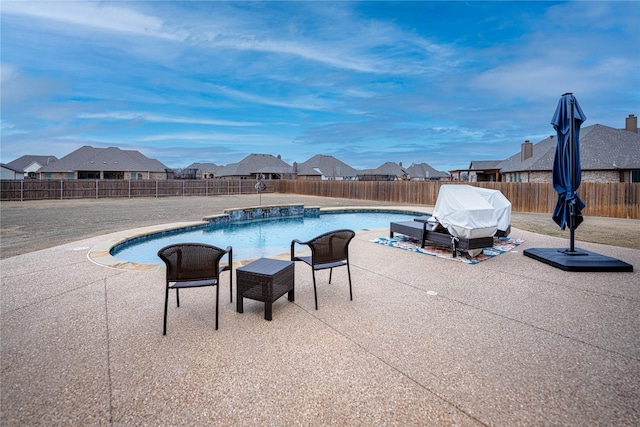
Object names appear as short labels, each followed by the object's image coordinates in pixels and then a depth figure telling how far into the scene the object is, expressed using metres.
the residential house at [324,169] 47.03
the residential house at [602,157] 18.33
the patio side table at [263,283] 3.29
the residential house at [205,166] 78.30
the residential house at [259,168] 45.28
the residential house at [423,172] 59.56
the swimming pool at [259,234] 7.21
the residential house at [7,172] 40.81
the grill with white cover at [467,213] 6.02
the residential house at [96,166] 33.97
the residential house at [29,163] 54.72
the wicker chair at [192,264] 2.99
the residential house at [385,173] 51.06
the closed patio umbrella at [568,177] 5.47
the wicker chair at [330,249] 3.67
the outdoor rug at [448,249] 6.07
